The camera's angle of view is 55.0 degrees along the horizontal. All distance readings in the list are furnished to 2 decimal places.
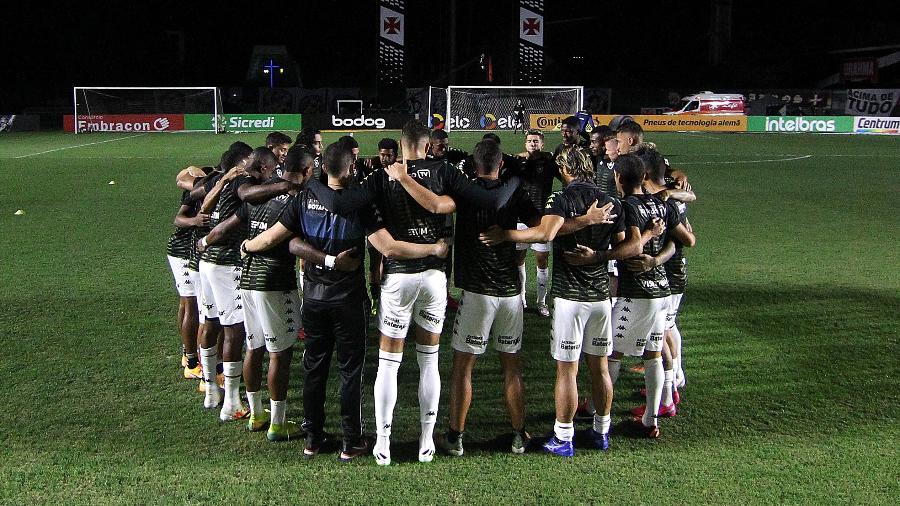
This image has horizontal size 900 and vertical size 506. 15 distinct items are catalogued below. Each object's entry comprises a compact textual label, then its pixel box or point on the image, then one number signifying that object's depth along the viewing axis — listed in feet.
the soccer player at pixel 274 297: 21.12
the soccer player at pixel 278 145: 27.37
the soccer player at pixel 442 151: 30.66
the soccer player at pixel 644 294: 21.12
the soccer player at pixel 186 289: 25.76
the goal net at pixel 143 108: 136.36
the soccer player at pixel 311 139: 29.76
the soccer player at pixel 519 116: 126.72
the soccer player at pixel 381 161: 28.25
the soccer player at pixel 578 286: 20.13
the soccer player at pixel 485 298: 20.16
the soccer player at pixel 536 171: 30.66
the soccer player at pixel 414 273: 19.54
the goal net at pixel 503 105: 129.70
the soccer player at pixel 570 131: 30.40
